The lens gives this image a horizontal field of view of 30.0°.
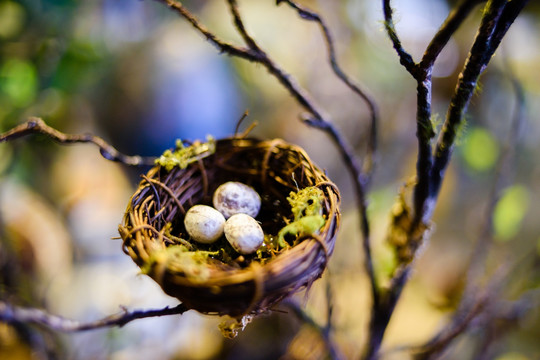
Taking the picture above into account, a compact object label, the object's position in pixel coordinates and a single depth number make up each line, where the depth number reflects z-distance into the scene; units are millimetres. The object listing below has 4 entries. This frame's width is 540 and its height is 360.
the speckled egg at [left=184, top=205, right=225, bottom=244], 424
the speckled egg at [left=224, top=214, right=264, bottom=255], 414
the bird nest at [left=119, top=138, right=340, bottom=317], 376
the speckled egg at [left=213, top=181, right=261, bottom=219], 436
